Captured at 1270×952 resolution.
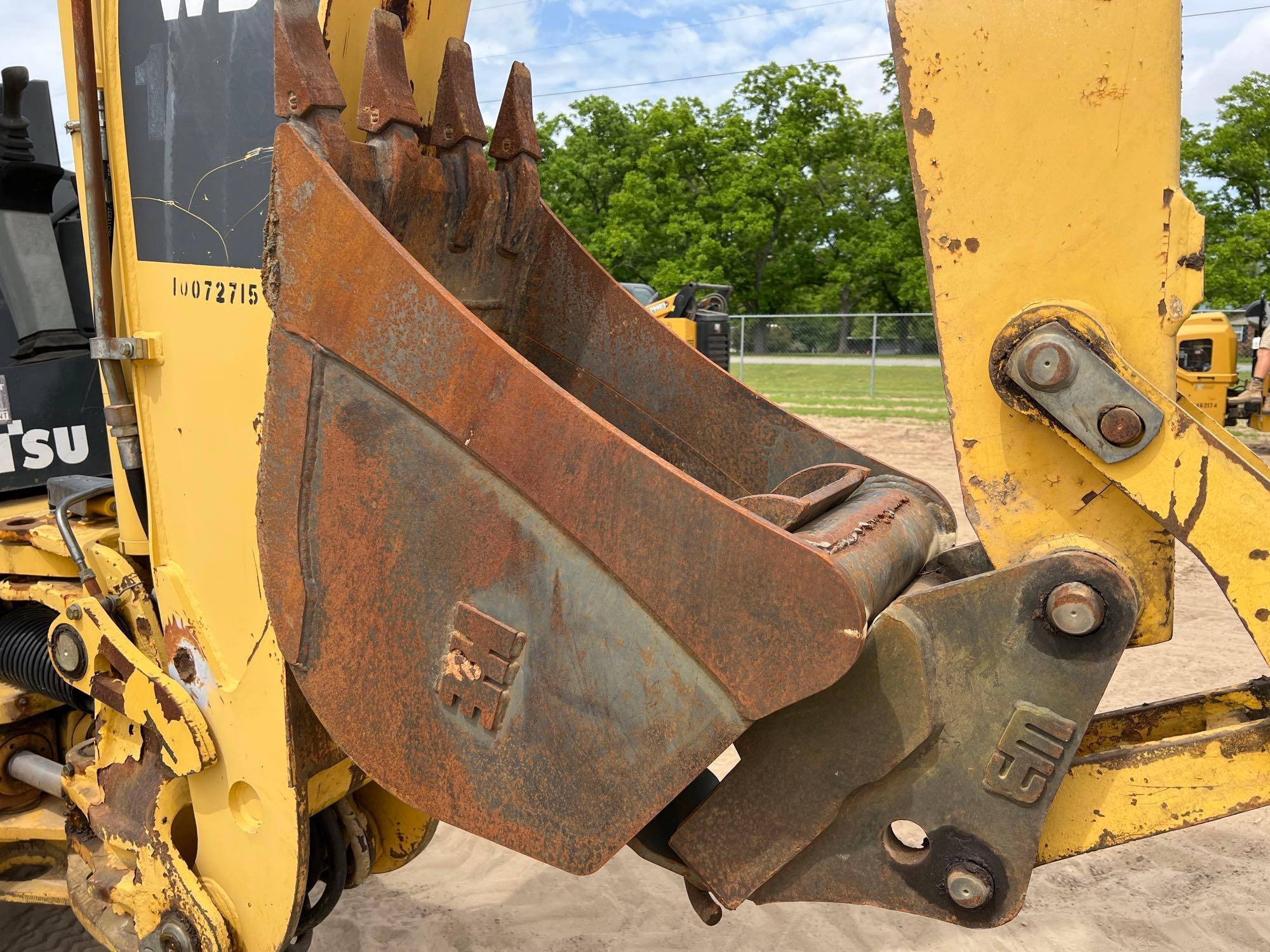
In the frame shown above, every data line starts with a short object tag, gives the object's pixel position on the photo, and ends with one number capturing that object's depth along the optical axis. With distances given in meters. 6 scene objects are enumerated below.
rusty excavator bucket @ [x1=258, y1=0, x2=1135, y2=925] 1.58
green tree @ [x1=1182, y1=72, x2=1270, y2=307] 26.88
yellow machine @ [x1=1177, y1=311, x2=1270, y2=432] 13.34
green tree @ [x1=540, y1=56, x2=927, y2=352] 36.25
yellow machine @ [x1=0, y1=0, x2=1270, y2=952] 1.56
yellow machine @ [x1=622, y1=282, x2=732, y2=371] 12.46
